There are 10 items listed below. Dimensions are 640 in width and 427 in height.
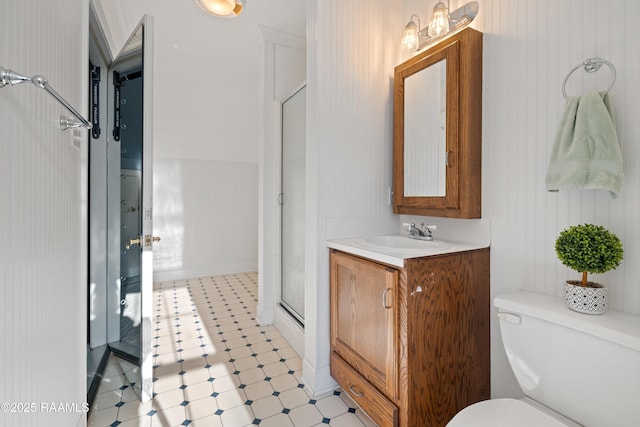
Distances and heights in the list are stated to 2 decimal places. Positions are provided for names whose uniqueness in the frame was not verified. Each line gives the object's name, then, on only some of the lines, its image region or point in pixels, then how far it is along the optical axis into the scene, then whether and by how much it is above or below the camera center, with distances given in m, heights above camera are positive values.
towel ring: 1.08 +0.57
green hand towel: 1.02 +0.24
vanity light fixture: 1.53 +1.04
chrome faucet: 1.69 -0.12
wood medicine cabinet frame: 1.49 +0.46
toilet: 0.88 -0.54
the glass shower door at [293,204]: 2.37 +0.06
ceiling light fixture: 1.99 +1.43
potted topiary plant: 1.00 -0.16
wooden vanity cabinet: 1.25 -0.59
